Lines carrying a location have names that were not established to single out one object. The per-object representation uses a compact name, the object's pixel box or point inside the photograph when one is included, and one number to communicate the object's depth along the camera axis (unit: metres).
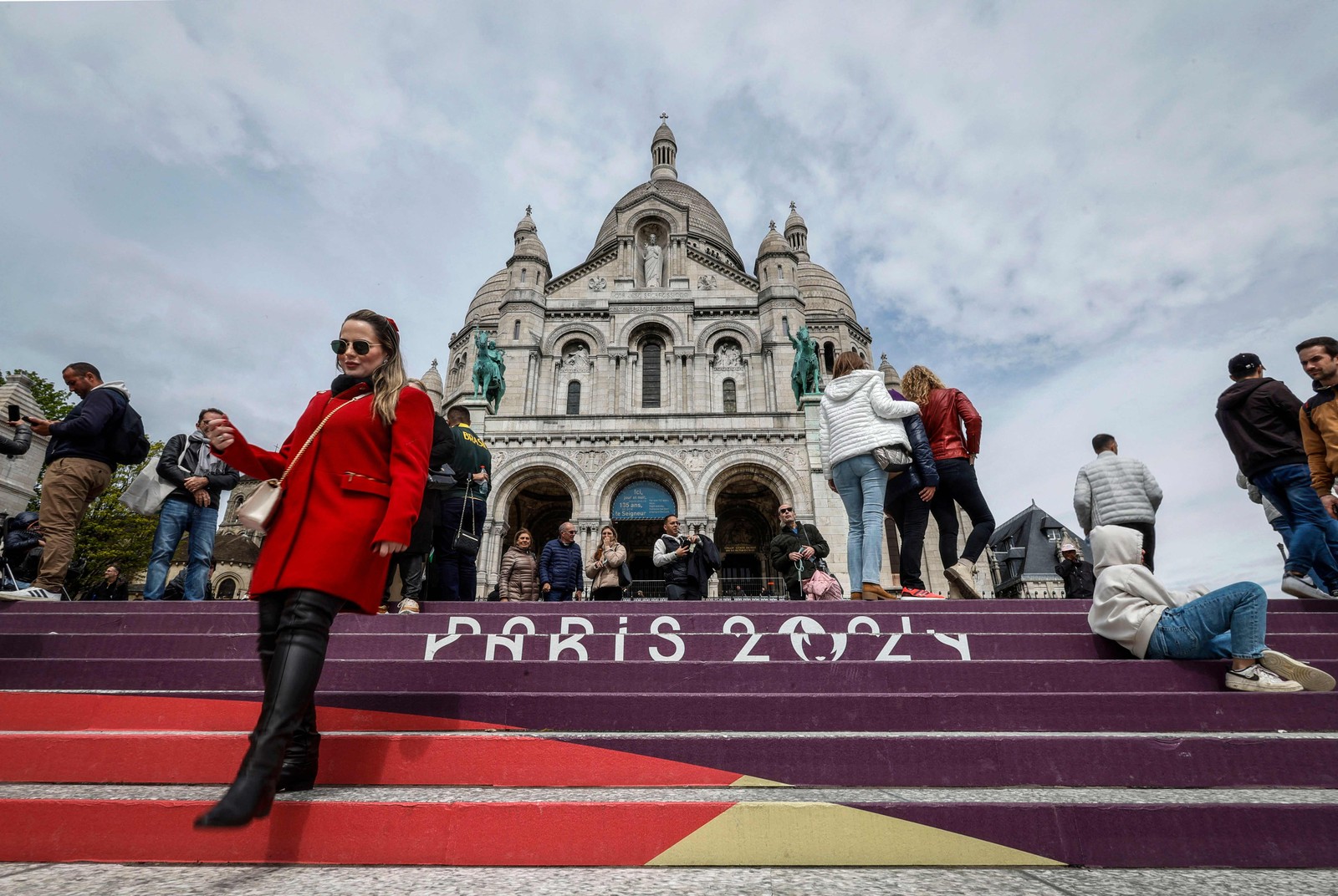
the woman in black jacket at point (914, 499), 5.44
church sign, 20.20
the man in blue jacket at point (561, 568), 8.37
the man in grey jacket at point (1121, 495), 5.59
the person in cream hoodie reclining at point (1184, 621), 3.28
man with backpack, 5.26
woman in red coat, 2.44
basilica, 20.12
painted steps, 2.26
